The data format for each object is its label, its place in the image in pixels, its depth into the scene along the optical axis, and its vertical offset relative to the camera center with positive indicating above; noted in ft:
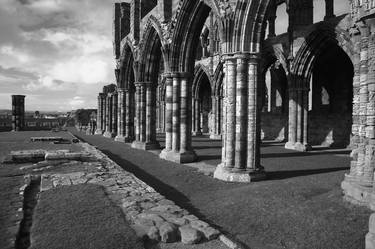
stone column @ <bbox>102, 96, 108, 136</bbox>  95.90 +2.07
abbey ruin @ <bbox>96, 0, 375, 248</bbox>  20.88 +5.76
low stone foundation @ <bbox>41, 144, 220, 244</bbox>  13.74 -4.88
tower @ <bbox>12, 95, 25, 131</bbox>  111.24 +2.76
